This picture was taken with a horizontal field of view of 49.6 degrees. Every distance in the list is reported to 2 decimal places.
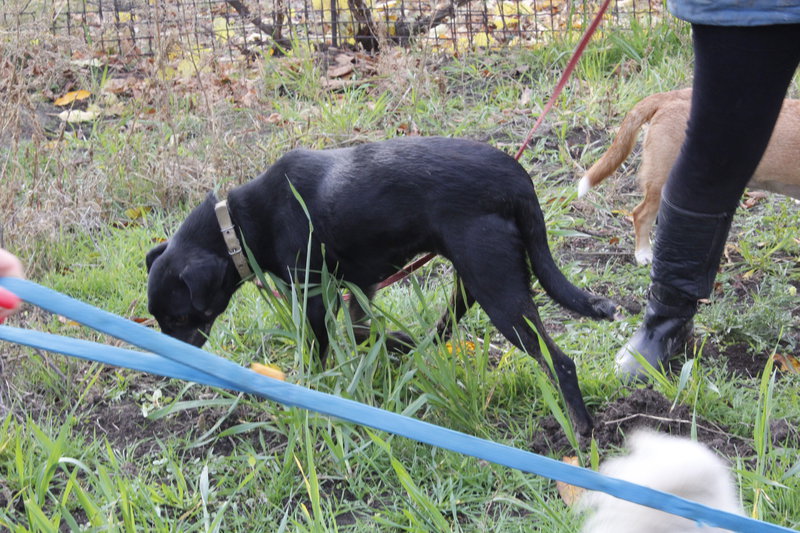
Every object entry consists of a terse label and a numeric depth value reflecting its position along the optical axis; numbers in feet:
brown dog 12.20
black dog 9.14
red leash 9.43
